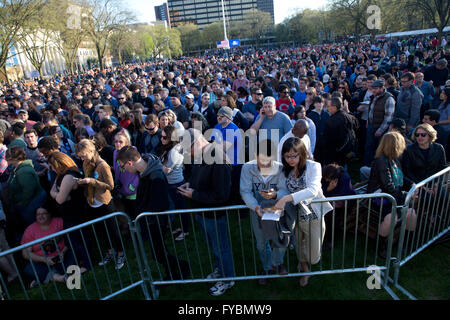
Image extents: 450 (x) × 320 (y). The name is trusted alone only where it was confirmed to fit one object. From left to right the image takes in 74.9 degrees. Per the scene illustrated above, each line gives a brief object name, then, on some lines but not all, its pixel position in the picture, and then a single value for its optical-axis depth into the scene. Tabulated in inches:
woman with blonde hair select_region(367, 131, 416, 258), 139.8
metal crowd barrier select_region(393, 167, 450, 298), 129.8
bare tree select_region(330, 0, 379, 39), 1348.4
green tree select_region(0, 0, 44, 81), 858.6
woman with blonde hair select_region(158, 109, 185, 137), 204.2
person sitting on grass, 157.5
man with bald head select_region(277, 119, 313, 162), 169.8
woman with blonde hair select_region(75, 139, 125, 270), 148.3
